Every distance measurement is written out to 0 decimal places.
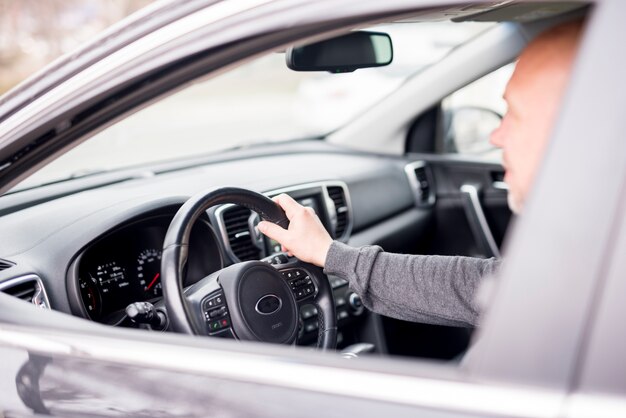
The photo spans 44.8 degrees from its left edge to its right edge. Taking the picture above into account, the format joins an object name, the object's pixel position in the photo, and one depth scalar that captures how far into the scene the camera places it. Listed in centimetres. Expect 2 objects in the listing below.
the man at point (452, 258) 130
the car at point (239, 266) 101
